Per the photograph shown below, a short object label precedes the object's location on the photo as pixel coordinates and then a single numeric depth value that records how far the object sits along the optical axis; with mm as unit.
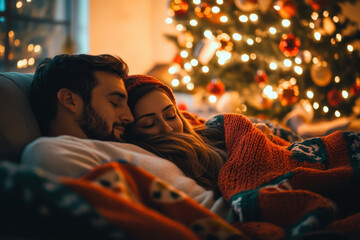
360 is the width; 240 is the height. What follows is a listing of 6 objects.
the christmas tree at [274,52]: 2396
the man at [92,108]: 875
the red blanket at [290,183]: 709
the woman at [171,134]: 1012
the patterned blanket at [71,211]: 475
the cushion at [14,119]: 853
